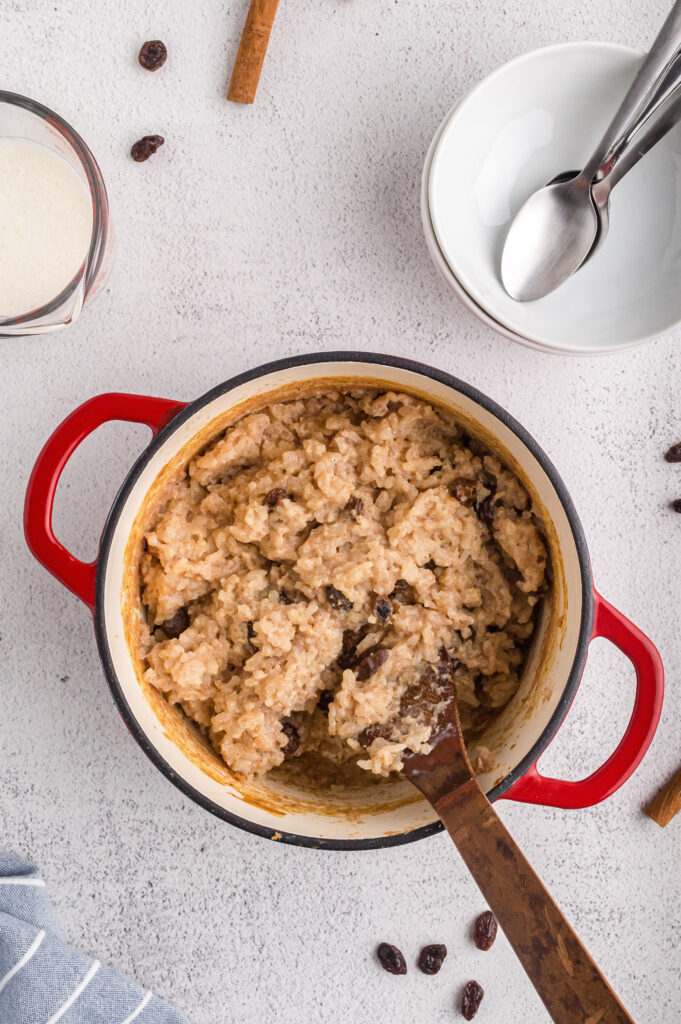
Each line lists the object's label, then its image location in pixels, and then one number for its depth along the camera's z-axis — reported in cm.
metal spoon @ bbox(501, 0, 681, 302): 80
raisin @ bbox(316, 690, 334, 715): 78
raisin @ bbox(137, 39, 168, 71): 81
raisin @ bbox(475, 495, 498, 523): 78
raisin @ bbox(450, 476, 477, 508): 78
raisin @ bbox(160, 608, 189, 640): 78
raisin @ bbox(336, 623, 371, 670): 77
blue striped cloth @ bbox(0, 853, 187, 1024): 80
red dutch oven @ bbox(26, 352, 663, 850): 74
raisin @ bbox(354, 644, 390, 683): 76
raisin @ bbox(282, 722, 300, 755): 78
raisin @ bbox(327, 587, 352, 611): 77
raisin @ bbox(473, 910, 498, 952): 83
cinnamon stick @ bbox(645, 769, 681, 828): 83
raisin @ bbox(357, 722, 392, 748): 76
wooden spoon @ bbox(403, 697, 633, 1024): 70
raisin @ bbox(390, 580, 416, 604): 77
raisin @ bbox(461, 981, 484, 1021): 83
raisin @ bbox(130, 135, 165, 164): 81
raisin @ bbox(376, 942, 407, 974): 82
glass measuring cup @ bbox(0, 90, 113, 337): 79
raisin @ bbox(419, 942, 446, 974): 83
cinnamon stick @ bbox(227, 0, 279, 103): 81
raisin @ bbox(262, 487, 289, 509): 77
